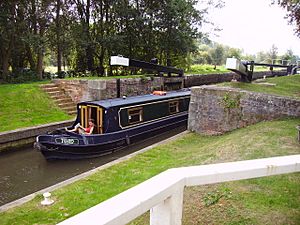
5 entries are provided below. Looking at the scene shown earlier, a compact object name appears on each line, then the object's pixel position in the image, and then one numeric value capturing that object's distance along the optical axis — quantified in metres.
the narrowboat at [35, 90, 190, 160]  7.90
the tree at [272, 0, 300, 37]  10.22
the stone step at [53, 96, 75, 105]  12.08
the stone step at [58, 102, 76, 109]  11.97
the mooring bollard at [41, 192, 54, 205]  4.74
